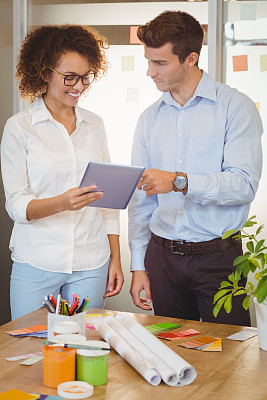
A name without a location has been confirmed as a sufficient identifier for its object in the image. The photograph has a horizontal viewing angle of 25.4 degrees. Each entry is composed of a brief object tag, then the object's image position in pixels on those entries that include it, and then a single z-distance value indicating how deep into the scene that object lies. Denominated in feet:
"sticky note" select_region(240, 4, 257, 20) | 11.12
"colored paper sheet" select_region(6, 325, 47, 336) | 6.04
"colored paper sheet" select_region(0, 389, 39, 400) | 4.51
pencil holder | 5.45
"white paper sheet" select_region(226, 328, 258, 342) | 6.02
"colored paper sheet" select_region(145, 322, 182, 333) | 6.18
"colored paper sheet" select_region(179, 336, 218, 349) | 5.74
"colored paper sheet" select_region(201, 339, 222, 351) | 5.67
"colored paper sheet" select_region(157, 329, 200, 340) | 5.98
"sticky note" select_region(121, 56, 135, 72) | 12.08
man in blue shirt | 7.48
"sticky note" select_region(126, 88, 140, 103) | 12.09
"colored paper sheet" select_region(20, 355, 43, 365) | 5.25
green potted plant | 5.68
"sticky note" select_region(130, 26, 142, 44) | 12.02
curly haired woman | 7.67
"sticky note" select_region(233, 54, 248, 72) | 11.28
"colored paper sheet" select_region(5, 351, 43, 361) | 5.35
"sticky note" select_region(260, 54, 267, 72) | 11.19
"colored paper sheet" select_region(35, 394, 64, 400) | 4.56
